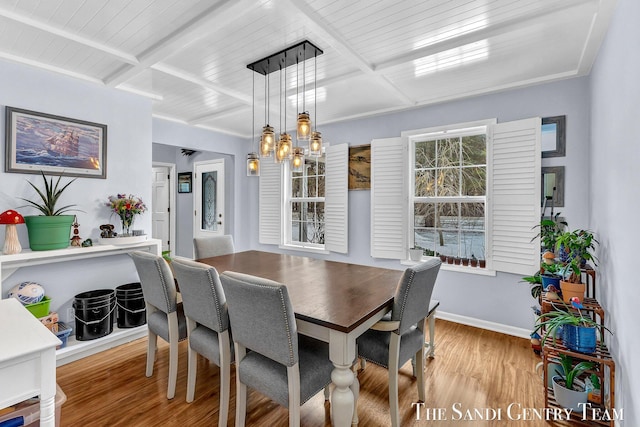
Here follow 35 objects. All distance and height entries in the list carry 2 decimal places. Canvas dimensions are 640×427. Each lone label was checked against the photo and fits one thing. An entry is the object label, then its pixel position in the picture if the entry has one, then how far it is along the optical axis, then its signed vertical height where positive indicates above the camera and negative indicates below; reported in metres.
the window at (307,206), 4.47 +0.05
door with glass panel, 5.51 +0.20
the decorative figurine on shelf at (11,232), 2.20 -0.18
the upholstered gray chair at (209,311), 1.71 -0.60
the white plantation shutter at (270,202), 4.79 +0.11
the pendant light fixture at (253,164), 2.64 +0.39
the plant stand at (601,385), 1.70 -1.06
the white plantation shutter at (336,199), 4.06 +0.14
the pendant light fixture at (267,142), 2.46 +0.54
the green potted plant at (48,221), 2.43 -0.11
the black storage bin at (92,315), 2.63 -0.94
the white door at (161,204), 6.21 +0.09
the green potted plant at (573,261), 1.97 -0.33
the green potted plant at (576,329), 1.73 -0.69
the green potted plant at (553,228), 2.43 -0.16
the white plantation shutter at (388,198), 3.62 +0.14
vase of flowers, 2.96 +0.00
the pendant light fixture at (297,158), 2.53 +0.43
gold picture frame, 3.90 +0.55
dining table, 1.42 -0.52
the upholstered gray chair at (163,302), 2.01 -0.64
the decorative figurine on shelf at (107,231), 2.85 -0.21
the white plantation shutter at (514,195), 2.81 +0.14
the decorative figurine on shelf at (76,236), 2.71 -0.25
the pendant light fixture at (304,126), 2.23 +0.62
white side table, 1.03 -0.56
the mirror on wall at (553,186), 2.73 +0.22
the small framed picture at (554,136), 2.72 +0.67
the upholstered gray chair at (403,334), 1.68 -0.74
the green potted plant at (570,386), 1.82 -1.09
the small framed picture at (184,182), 6.04 +0.54
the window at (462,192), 2.87 +0.19
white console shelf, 2.30 -0.43
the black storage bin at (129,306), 2.91 -0.94
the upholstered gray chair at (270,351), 1.40 -0.69
